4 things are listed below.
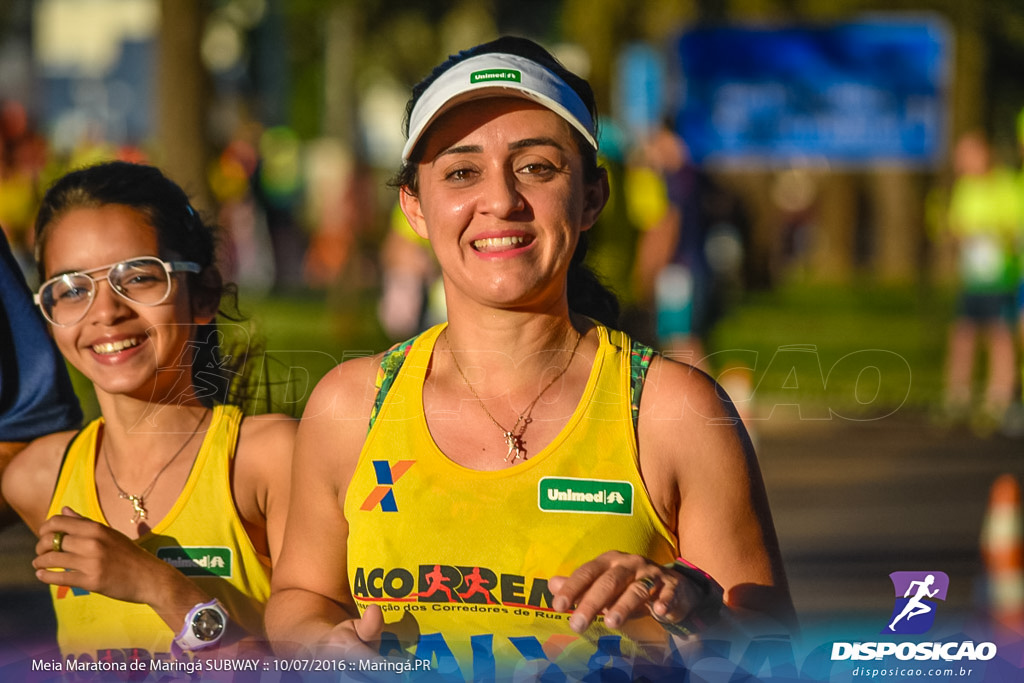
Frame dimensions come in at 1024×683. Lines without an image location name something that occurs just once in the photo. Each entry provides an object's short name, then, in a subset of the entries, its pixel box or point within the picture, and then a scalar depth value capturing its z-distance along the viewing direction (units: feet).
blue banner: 86.53
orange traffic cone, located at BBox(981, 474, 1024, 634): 38.93
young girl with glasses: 18.29
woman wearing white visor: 15.98
